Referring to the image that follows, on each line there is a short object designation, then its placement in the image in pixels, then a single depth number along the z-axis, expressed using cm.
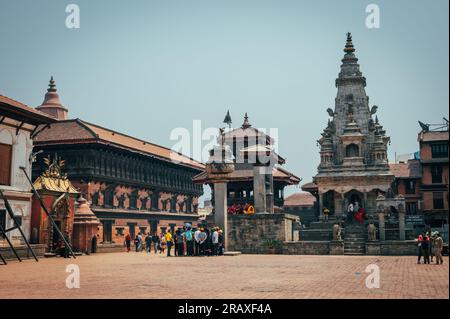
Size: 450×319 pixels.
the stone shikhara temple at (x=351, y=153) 4516
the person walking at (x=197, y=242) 2675
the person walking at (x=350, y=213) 4151
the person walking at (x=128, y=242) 3844
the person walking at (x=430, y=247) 2191
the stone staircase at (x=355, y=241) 3030
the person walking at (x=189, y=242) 2697
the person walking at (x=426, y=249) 2111
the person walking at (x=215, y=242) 2663
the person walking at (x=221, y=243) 2712
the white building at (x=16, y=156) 2772
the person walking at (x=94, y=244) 3392
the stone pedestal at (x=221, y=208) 2844
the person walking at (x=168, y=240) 2917
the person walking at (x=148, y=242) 3866
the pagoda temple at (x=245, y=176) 4950
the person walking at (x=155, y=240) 3676
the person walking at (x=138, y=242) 3981
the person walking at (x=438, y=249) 2075
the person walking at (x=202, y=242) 2680
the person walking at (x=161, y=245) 3635
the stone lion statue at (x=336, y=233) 3052
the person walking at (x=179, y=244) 2761
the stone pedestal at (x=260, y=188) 3259
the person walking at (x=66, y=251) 2826
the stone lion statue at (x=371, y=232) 3051
